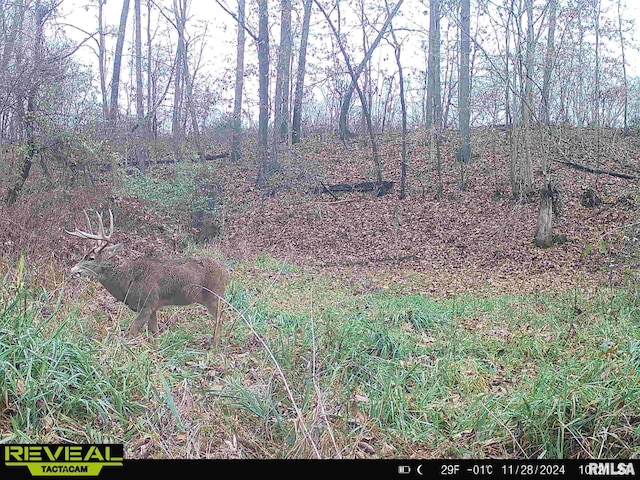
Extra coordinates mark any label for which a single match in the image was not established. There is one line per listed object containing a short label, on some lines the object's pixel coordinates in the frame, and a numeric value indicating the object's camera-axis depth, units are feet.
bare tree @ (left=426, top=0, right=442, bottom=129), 68.13
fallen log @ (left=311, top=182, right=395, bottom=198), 66.85
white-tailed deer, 21.50
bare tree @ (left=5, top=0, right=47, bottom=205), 39.73
